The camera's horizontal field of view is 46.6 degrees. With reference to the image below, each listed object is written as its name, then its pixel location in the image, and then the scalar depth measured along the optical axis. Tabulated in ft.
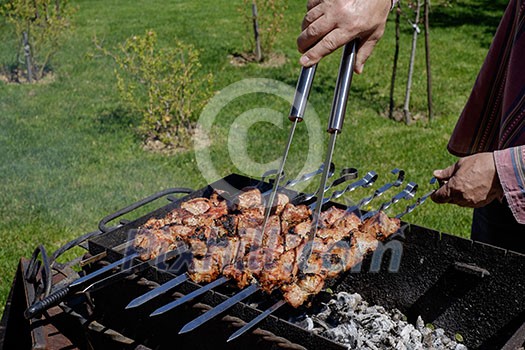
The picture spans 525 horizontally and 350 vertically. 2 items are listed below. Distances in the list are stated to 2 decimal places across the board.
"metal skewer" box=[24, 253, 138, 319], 6.54
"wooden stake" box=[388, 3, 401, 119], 21.78
